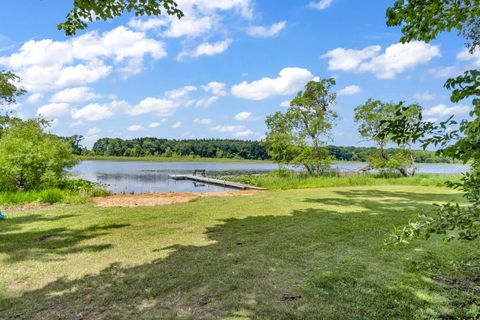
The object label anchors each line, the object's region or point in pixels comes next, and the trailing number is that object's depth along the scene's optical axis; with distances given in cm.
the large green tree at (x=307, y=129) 2406
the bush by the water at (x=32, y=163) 1171
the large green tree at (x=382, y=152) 2469
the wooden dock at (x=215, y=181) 2076
